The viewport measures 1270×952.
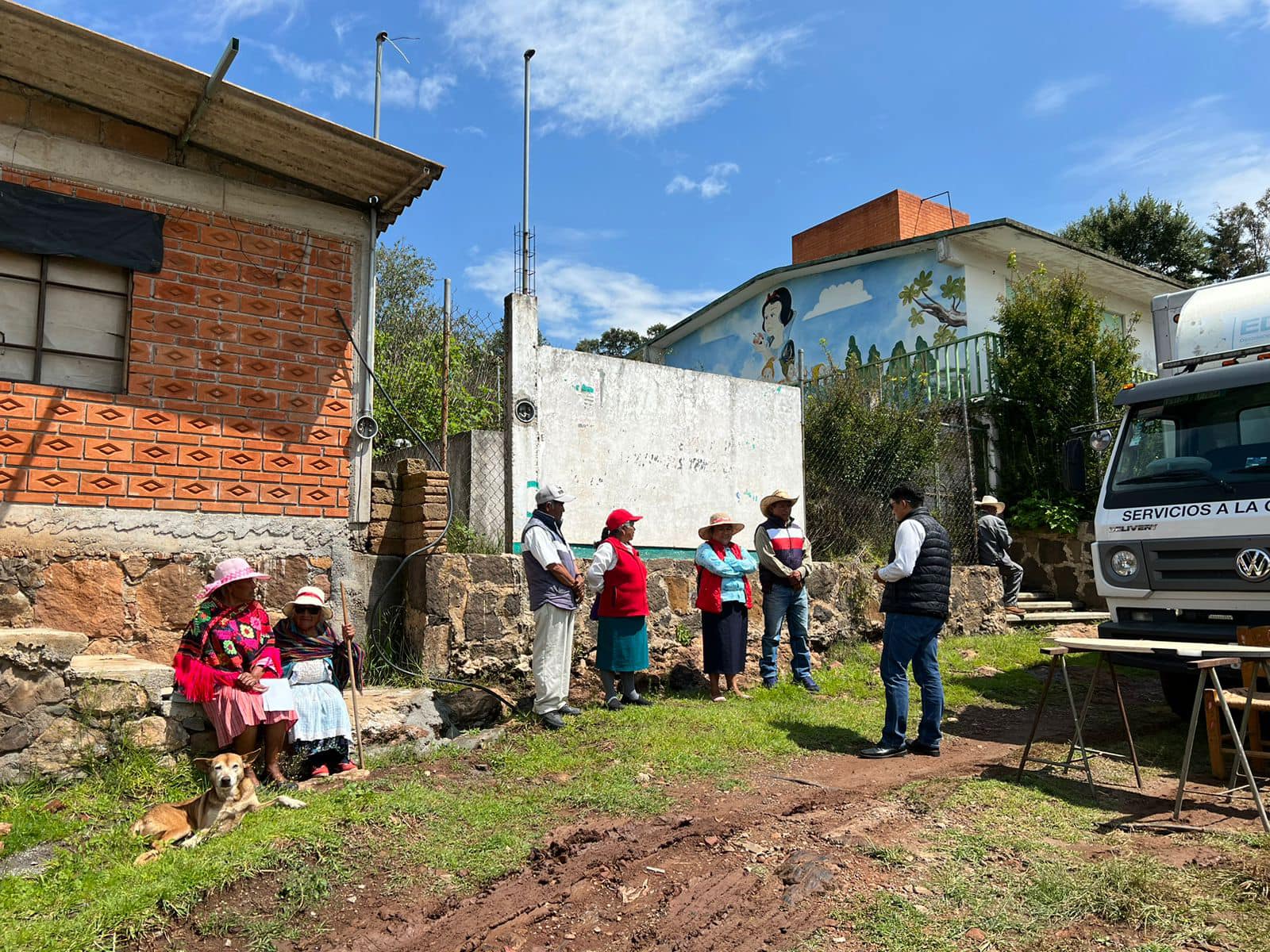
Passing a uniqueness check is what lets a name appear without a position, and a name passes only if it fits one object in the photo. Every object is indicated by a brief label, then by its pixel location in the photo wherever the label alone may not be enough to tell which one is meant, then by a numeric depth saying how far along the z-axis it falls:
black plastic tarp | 5.90
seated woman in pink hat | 5.32
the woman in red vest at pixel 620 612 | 7.25
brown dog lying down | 4.62
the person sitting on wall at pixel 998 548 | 11.71
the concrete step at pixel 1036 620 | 10.40
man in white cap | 6.71
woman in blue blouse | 7.79
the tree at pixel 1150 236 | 23.75
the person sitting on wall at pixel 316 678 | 5.64
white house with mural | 16.31
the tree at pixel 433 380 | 13.43
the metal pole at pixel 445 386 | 8.03
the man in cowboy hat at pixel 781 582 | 8.12
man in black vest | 6.25
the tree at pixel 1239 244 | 24.31
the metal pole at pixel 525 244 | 8.41
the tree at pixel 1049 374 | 13.37
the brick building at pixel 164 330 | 5.89
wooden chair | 5.54
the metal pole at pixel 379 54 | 8.16
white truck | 6.18
